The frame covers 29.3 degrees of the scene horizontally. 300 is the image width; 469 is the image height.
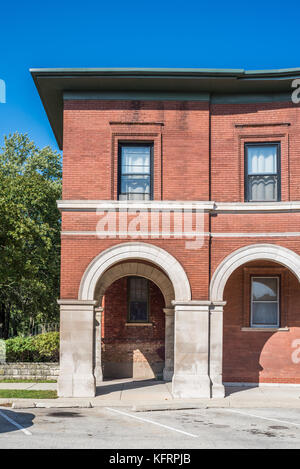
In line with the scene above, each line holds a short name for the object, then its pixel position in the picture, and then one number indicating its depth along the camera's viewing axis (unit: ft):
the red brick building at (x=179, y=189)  52.11
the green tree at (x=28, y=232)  74.74
